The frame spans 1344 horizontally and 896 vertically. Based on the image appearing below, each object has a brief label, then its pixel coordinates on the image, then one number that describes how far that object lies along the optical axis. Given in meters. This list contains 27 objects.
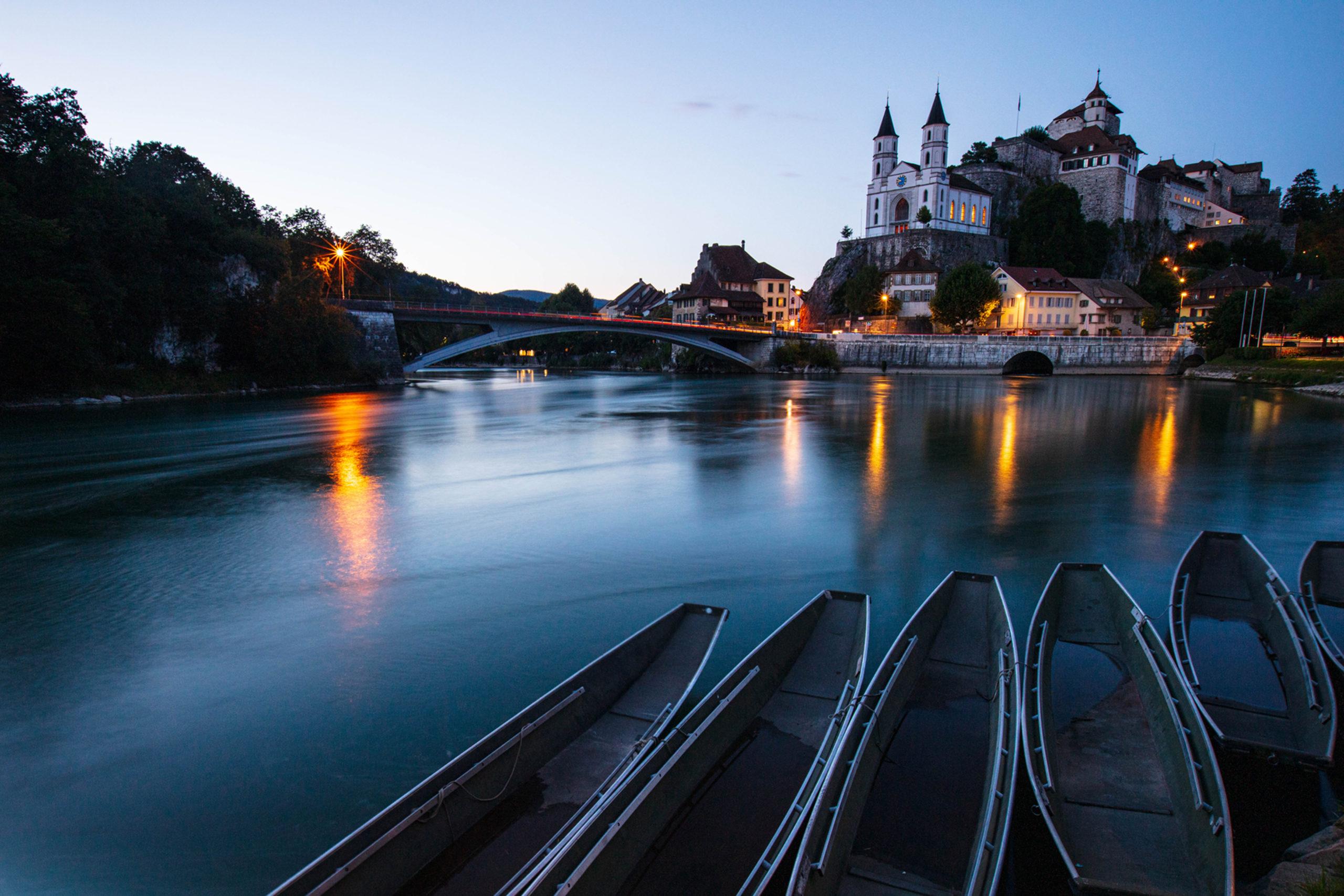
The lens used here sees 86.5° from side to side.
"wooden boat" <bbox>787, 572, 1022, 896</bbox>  4.17
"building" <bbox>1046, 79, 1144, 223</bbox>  96.12
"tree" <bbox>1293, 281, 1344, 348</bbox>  55.34
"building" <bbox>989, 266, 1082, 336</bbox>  81.06
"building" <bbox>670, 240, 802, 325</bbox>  94.00
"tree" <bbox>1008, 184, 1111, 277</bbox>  89.75
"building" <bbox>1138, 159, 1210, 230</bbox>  102.19
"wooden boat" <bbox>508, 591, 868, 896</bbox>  4.04
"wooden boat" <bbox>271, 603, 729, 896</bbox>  4.02
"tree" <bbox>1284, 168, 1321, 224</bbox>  116.75
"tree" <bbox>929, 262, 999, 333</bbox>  77.43
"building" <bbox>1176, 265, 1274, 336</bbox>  76.94
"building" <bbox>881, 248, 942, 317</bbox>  89.25
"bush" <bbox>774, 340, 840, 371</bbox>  80.25
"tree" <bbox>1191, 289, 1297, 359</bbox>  60.50
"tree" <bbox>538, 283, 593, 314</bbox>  123.50
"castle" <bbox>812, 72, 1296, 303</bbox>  95.38
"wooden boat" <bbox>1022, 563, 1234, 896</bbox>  4.24
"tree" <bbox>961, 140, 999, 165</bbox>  107.38
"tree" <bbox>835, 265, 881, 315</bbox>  89.25
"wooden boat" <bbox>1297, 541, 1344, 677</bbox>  8.56
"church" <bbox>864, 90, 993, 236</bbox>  95.75
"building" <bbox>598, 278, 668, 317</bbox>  126.62
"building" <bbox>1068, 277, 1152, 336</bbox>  79.94
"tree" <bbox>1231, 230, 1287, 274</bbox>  92.25
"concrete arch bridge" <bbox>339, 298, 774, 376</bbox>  61.38
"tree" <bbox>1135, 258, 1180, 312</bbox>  86.25
